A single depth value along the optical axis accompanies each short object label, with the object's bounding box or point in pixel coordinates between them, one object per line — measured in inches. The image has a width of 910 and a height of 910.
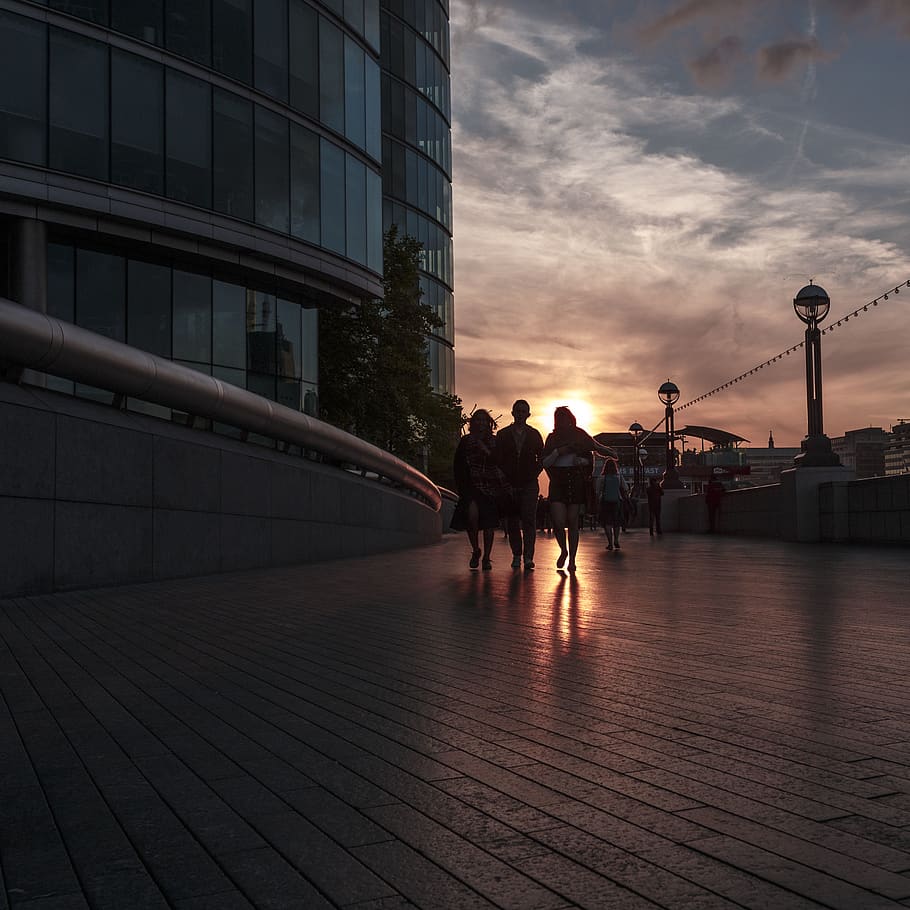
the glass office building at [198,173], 853.8
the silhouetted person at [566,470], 534.3
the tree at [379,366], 1305.4
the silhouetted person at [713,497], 1157.1
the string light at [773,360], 923.1
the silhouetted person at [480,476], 553.6
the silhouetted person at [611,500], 829.8
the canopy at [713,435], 2837.1
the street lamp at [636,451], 1966.0
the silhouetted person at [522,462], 539.2
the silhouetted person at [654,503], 1226.6
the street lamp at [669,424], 1509.6
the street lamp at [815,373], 824.9
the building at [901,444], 4021.4
